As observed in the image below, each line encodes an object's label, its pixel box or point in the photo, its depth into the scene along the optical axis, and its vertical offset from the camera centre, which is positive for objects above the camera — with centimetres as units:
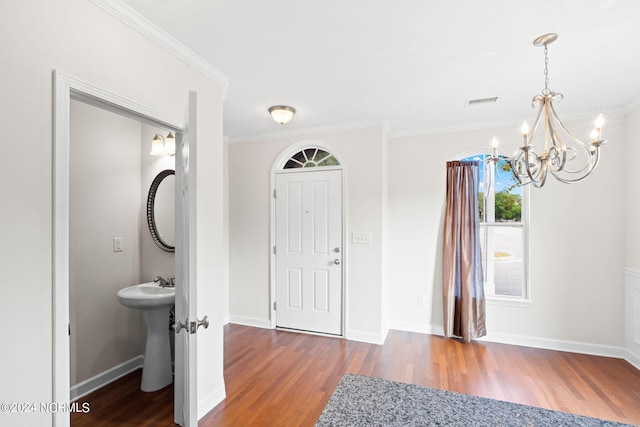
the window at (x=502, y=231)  349 -20
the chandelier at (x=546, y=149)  164 +38
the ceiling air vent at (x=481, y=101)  284 +108
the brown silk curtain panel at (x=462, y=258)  347 -51
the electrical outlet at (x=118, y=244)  271 -26
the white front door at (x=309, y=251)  369 -45
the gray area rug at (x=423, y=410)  209 -144
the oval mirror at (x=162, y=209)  284 +6
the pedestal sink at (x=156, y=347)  245 -108
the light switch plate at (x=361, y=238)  354 -28
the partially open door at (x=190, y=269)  137 -25
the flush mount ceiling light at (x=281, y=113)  300 +101
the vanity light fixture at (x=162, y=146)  276 +64
